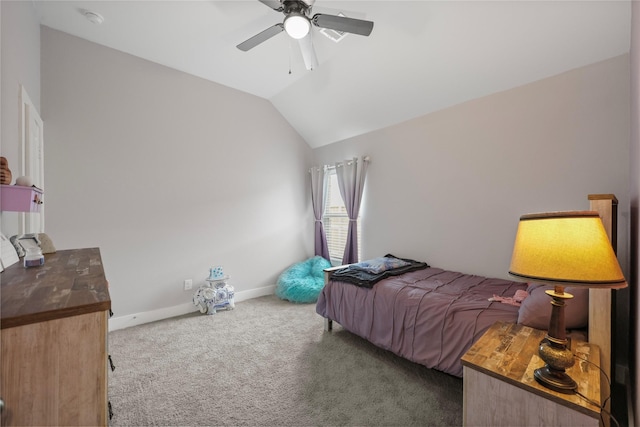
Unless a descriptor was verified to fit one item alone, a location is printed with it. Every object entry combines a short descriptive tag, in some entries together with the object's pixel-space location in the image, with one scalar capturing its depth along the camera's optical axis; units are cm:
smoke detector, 232
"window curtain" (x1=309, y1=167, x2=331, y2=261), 432
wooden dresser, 61
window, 418
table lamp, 90
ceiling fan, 179
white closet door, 183
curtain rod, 368
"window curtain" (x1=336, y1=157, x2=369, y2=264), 372
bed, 156
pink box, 119
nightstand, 96
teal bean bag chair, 362
